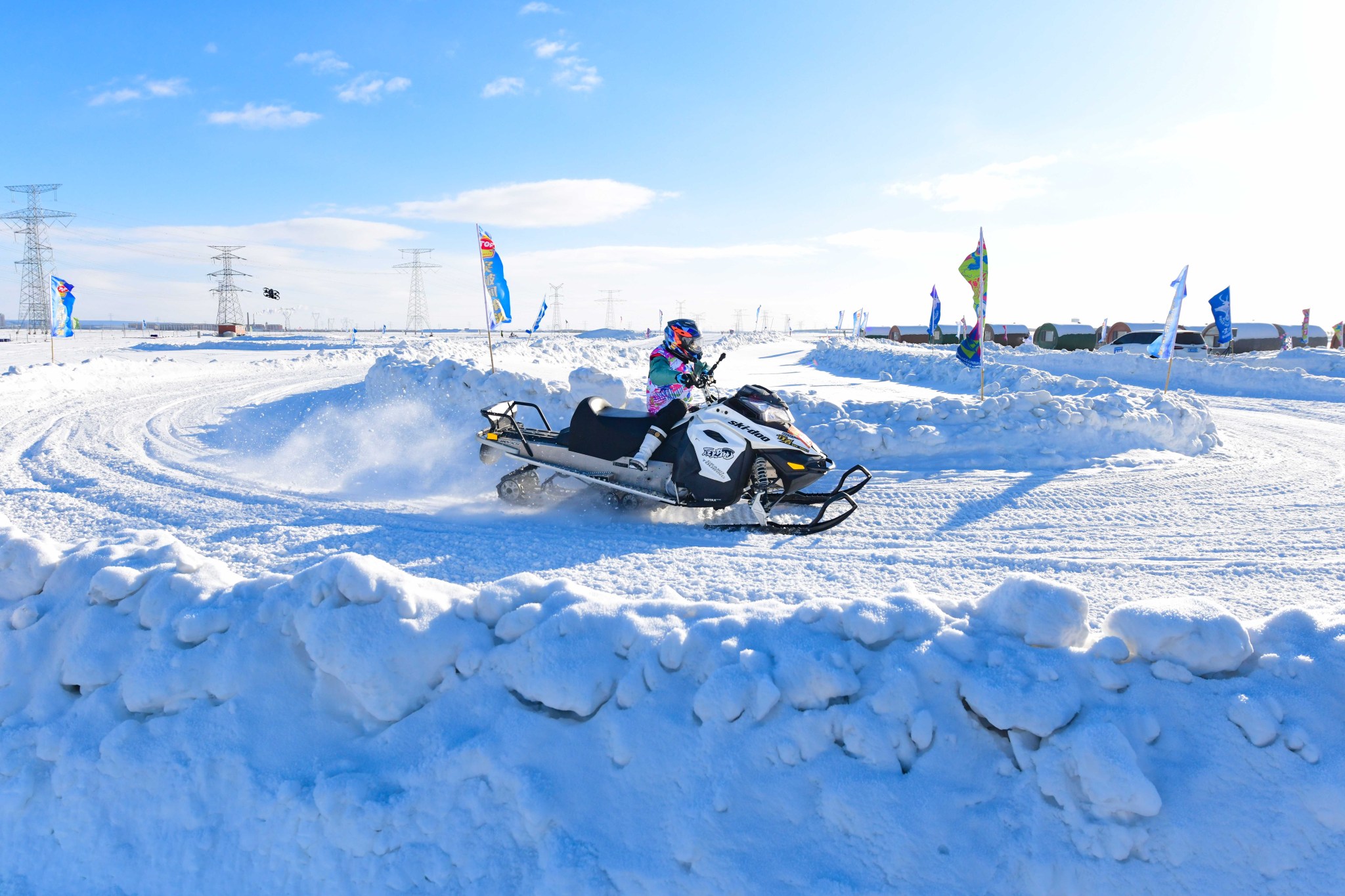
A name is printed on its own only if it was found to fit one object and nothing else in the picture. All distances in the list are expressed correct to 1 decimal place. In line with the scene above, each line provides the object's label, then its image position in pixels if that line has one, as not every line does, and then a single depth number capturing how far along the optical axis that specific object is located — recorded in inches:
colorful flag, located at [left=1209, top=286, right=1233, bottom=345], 807.1
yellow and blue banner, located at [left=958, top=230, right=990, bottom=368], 447.5
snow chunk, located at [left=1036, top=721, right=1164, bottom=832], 84.1
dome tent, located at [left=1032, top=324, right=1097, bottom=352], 1494.8
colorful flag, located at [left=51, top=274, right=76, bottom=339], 784.3
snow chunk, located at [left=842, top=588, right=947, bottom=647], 106.3
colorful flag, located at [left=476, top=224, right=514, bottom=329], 504.4
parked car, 1063.0
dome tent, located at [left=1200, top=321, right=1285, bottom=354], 1472.7
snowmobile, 217.9
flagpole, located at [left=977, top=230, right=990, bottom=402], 446.0
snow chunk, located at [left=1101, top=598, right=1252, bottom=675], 97.1
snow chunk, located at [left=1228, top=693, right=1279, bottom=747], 88.8
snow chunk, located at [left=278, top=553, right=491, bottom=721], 110.5
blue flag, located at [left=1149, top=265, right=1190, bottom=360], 464.8
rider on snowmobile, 234.8
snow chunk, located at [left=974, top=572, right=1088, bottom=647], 103.9
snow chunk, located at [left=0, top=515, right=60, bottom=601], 137.1
